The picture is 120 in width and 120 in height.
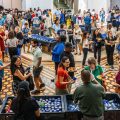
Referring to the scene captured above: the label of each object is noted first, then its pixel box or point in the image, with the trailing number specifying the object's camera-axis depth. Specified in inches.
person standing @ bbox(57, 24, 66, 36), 290.3
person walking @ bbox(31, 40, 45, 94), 187.7
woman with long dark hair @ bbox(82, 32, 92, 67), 255.4
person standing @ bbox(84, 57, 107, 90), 150.8
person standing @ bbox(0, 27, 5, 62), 245.3
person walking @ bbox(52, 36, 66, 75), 200.4
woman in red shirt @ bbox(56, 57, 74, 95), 154.7
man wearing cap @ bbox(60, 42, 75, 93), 174.1
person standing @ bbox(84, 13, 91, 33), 410.0
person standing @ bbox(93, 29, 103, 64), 261.4
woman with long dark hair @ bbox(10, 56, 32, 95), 162.0
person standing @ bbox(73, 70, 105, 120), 119.5
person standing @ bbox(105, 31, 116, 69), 257.1
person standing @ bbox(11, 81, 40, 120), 111.7
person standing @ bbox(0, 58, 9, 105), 178.1
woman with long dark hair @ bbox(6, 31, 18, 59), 236.8
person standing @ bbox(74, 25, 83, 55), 307.1
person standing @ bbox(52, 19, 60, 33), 326.5
